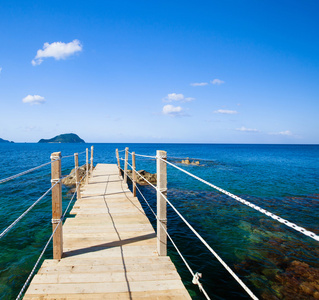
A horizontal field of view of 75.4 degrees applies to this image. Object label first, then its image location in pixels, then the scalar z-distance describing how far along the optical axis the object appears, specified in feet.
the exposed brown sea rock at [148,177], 58.03
